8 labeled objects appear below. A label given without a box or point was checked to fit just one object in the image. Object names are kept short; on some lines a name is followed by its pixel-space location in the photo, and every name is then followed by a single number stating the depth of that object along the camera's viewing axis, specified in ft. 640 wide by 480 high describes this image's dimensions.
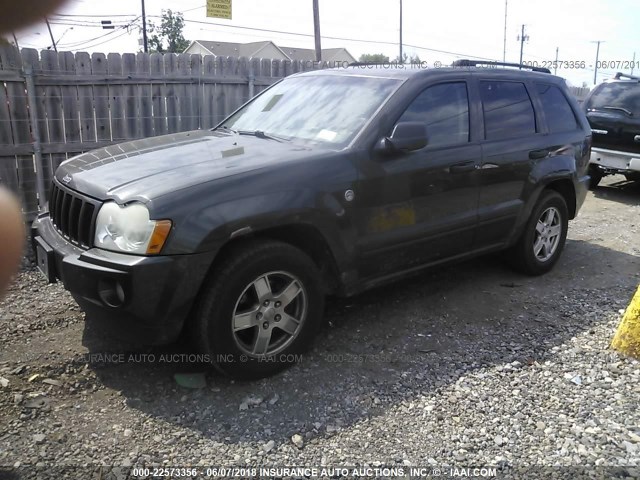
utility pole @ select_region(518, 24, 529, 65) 156.97
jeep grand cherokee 9.48
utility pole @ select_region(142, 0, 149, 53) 86.80
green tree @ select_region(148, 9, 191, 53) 138.72
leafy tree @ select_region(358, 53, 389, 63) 168.55
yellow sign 34.01
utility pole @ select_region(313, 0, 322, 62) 59.99
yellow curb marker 11.91
